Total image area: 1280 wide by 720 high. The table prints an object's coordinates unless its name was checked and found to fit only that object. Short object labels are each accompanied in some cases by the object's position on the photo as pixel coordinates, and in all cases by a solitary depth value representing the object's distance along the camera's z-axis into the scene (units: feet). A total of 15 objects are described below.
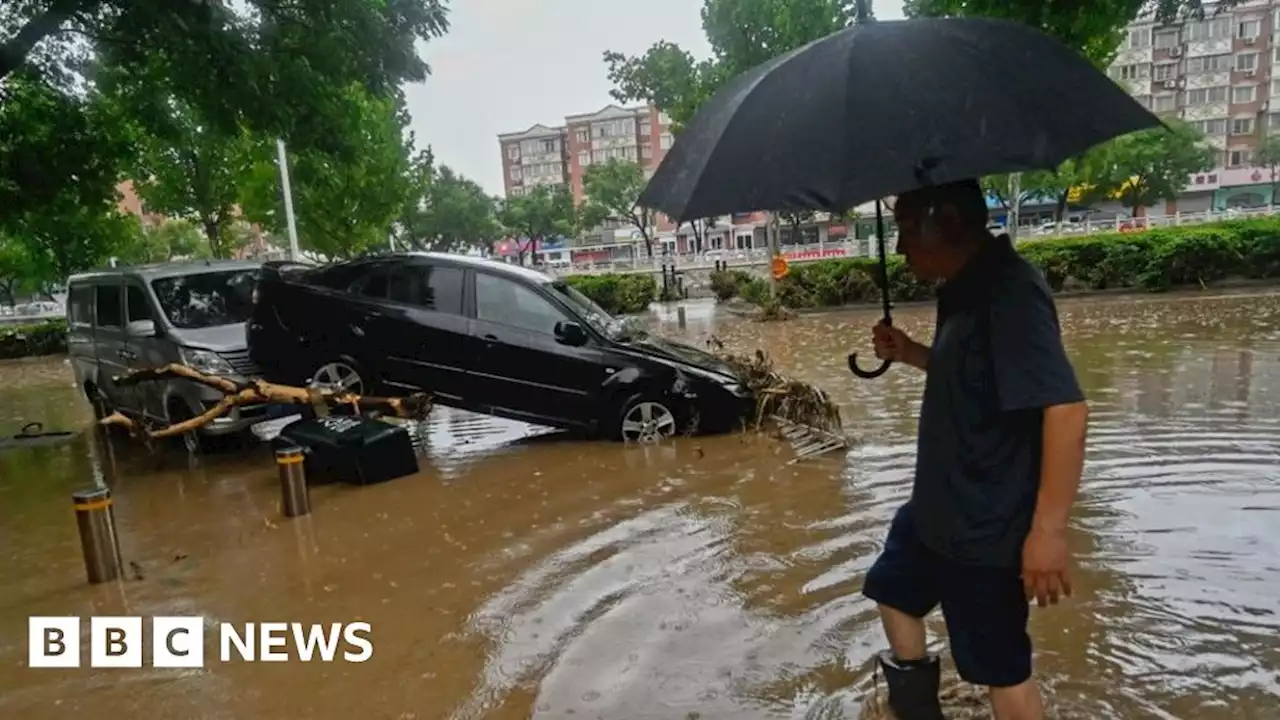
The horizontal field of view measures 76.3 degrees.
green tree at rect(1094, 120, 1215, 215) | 136.36
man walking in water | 6.50
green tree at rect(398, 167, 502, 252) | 160.45
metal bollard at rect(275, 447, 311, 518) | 19.61
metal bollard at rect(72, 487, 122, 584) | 16.08
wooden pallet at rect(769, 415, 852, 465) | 22.35
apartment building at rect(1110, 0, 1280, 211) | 184.24
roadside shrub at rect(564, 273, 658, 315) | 74.13
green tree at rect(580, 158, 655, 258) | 171.63
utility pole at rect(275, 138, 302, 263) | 59.88
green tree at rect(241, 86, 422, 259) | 64.94
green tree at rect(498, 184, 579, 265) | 175.01
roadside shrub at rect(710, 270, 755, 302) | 76.69
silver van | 26.18
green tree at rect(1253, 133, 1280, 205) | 159.74
